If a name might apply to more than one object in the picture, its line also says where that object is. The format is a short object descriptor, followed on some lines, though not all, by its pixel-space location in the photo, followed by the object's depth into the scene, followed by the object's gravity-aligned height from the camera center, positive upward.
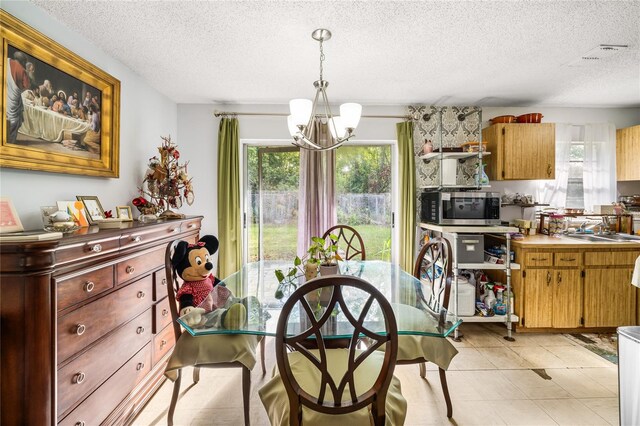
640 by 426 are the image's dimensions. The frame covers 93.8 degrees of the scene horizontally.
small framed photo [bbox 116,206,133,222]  2.35 -0.02
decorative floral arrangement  2.64 +0.26
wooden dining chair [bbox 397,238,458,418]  1.66 -0.77
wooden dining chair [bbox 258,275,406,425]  1.06 -0.71
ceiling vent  2.19 +1.20
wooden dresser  1.21 -0.57
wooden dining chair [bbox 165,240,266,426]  1.61 -0.78
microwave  2.95 +0.03
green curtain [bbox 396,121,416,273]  3.44 +0.18
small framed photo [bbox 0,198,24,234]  1.46 -0.04
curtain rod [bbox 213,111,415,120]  3.42 +1.11
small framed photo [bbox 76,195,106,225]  2.01 +0.02
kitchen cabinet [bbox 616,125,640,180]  3.32 +0.66
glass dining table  1.38 -0.54
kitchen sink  3.03 -0.28
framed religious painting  1.59 +0.64
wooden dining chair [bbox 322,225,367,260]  3.47 -0.38
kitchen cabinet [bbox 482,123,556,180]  3.20 +0.66
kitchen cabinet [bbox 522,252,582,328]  2.82 -0.75
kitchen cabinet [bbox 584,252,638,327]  2.82 -0.74
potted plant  1.89 -0.32
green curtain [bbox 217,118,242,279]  3.41 +0.15
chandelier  1.77 +0.58
